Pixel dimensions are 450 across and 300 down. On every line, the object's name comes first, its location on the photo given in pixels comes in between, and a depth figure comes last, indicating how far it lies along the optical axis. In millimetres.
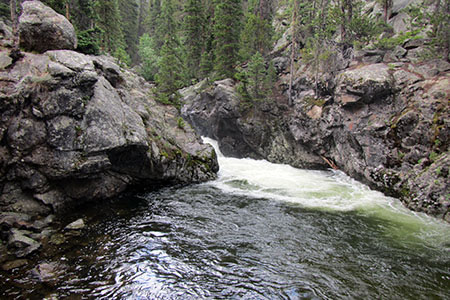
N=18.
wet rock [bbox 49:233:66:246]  9112
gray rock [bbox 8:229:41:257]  8275
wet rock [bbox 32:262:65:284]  7329
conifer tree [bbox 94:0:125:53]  30484
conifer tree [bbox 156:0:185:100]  23969
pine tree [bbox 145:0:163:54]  48156
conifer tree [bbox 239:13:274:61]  31250
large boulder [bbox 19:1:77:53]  12836
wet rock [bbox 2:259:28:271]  7609
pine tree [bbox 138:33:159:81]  43406
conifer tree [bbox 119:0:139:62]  51500
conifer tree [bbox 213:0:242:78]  30453
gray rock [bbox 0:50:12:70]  10867
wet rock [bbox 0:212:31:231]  9117
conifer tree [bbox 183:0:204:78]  35500
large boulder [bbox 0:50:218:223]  10133
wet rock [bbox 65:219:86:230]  10176
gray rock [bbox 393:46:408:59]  19125
